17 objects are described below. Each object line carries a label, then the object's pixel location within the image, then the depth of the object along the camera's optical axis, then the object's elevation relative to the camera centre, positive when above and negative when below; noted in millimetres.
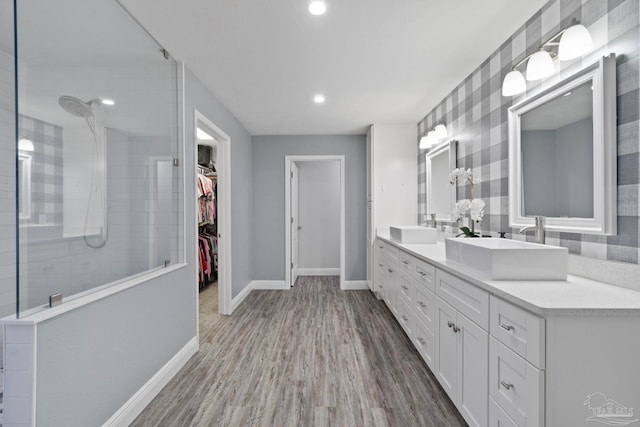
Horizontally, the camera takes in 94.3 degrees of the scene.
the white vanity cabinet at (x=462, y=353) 1408 -759
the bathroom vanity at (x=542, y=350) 1024 -528
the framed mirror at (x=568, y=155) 1345 +320
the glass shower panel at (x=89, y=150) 1233 +343
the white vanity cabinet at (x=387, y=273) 3080 -692
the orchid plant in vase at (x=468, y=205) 2128 +57
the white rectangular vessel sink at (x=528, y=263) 1371 -232
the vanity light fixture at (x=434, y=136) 3160 +871
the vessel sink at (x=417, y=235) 2936 -214
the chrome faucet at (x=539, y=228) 1711 -86
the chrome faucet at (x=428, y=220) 3442 -82
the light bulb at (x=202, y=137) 4482 +1218
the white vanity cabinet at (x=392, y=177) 4168 +505
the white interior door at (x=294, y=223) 4859 -159
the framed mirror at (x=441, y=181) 3025 +370
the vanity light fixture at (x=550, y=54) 1422 +838
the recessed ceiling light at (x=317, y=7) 1726 +1224
